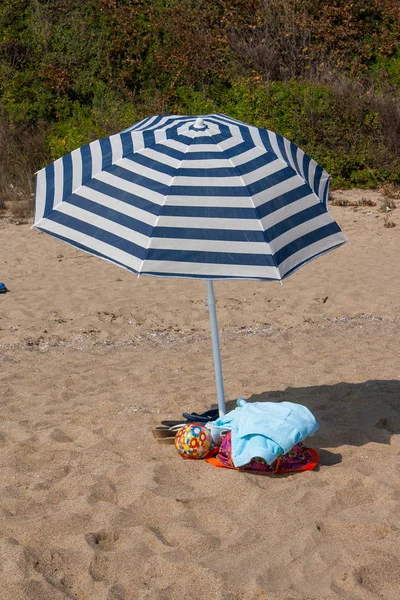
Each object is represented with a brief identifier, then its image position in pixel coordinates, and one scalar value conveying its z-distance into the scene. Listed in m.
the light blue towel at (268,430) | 4.66
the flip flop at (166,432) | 5.32
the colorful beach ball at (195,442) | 4.96
